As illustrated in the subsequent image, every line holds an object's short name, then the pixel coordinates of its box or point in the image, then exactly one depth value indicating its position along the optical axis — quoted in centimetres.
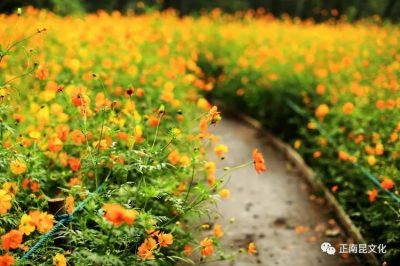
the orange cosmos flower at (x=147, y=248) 265
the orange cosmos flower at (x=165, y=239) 280
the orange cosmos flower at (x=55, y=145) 339
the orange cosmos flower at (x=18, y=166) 299
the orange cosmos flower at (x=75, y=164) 338
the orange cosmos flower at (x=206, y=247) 319
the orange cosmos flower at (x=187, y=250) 360
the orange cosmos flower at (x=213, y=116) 284
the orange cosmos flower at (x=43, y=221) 246
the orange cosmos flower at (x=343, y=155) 478
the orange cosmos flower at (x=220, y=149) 341
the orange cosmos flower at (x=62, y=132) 351
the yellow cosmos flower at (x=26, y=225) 247
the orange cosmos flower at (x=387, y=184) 371
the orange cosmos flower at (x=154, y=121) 324
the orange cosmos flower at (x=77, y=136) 331
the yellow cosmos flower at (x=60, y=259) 250
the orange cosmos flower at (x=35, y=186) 328
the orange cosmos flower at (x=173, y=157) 364
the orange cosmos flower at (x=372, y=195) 401
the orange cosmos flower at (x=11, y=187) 290
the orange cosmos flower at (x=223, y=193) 334
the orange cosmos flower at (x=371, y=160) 437
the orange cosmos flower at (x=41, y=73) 330
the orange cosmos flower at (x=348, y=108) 522
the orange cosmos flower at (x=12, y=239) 228
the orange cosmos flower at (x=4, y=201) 259
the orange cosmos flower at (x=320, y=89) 654
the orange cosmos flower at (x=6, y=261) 224
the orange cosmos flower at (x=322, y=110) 554
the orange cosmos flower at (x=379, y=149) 435
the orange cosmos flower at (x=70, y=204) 275
